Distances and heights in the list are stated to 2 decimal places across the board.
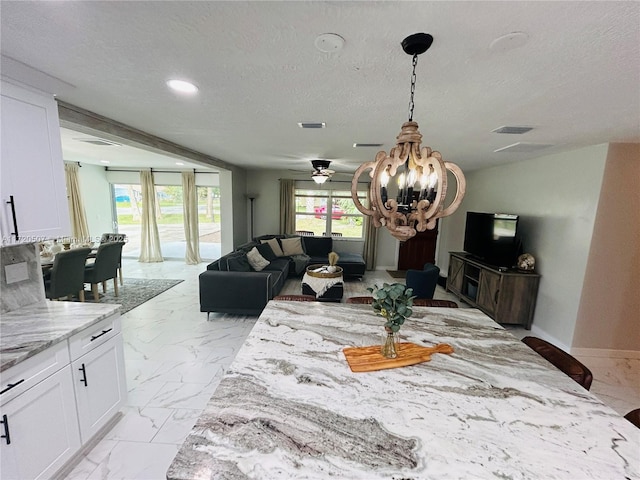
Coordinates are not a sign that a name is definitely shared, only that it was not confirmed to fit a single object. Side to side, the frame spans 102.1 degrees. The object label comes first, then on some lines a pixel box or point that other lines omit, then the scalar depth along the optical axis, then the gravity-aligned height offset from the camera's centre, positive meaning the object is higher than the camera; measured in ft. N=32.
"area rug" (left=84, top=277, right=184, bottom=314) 14.22 -5.53
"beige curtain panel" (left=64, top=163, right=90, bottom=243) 19.27 -0.44
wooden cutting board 4.70 -2.81
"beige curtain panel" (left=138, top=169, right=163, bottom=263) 22.03 -2.10
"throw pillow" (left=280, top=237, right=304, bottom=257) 20.45 -3.20
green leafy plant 4.77 -1.76
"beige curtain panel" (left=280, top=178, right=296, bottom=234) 22.03 -0.05
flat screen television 12.45 -1.32
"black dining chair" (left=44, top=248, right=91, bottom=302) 10.92 -3.36
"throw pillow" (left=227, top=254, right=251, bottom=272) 13.28 -3.16
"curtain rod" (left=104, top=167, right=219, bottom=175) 22.29 +2.59
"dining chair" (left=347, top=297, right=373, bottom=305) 8.28 -3.00
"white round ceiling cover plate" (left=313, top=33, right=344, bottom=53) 3.65 +2.39
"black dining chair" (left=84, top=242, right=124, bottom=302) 13.28 -3.55
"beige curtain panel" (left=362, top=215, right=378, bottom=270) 21.91 -3.28
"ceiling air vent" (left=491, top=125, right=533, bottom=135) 7.70 +2.53
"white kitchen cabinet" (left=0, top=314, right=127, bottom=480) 4.29 -3.93
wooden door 22.11 -3.60
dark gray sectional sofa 12.21 -3.97
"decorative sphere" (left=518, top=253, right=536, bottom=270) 12.06 -2.26
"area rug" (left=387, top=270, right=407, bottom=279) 20.79 -5.29
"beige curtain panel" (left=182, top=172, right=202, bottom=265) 22.09 -1.20
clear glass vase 4.93 -2.64
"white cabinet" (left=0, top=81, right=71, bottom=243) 4.76 +0.57
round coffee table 14.21 -4.33
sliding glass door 23.17 -1.46
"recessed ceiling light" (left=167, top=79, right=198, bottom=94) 5.29 +2.43
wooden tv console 11.91 -3.80
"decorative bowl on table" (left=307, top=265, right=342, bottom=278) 14.55 -3.78
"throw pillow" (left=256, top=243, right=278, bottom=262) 17.89 -3.28
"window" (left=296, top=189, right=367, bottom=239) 22.67 -0.66
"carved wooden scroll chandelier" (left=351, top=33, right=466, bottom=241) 3.65 +0.39
